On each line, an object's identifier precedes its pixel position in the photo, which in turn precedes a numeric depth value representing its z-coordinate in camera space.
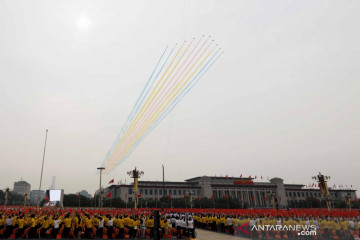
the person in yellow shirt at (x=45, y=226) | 16.17
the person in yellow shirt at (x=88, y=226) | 15.96
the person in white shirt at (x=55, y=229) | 16.06
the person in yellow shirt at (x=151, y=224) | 17.62
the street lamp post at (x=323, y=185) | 40.96
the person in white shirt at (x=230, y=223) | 20.66
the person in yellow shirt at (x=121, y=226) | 16.72
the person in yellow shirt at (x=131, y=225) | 17.28
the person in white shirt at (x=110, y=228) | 16.47
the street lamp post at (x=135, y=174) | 40.91
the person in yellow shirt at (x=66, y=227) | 15.83
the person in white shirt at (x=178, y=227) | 18.27
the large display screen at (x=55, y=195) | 59.28
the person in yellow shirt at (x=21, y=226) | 15.81
